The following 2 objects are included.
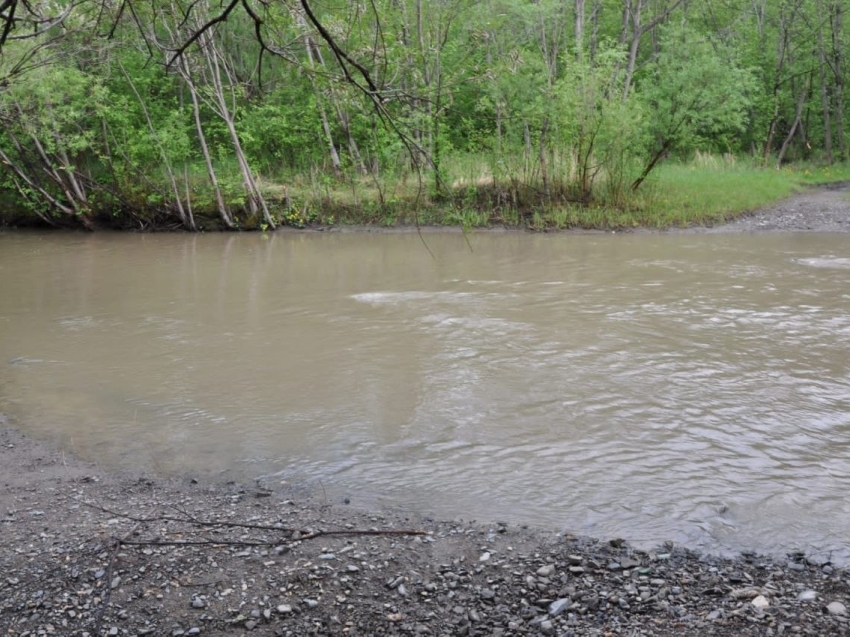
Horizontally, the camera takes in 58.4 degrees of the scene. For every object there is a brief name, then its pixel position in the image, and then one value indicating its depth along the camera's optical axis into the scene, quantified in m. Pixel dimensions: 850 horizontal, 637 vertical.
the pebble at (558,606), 3.75
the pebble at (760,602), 3.75
